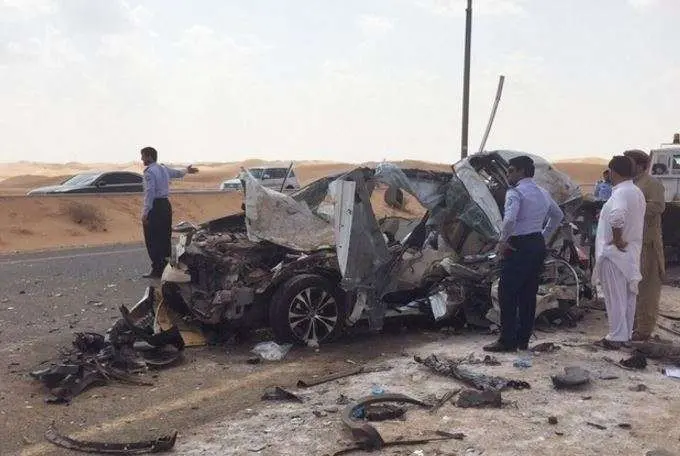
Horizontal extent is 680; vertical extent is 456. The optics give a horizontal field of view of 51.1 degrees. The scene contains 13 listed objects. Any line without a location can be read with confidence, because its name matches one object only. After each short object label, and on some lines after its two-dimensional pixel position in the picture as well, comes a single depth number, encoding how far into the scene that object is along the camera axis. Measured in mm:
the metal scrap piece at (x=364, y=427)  4344
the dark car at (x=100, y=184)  25031
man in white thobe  6512
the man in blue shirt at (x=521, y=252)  6418
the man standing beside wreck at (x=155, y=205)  10070
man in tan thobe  6965
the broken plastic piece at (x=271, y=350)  6572
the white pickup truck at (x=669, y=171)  12719
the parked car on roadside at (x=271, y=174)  27859
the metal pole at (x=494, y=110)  9603
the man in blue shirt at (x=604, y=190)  13081
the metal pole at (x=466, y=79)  17828
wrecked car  6840
